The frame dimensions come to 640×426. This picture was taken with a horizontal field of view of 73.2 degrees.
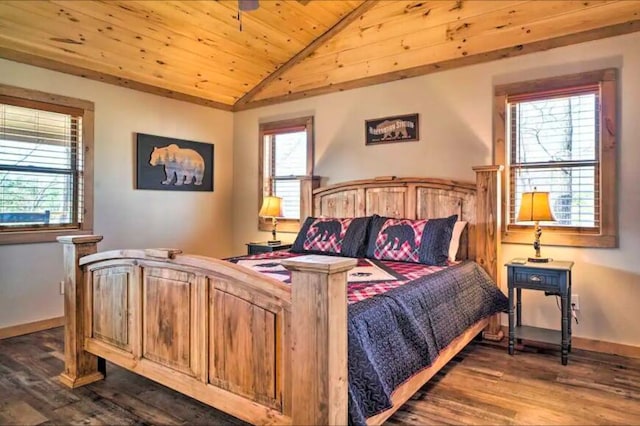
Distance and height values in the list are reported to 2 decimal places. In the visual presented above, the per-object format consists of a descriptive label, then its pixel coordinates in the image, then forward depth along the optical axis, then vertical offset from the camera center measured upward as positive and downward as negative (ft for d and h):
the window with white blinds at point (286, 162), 16.43 +1.90
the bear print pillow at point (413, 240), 11.13 -0.80
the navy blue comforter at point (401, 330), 6.10 -2.10
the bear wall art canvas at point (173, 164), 15.23 +1.74
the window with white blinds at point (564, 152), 10.69 +1.56
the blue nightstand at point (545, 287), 9.96 -1.82
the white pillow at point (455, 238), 11.68 -0.77
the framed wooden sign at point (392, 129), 13.76 +2.67
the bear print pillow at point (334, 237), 12.34 -0.80
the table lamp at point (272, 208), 15.49 +0.08
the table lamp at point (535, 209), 10.36 +0.04
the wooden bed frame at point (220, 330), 5.59 -1.99
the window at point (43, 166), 12.10 +1.32
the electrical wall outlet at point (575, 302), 11.14 -2.37
